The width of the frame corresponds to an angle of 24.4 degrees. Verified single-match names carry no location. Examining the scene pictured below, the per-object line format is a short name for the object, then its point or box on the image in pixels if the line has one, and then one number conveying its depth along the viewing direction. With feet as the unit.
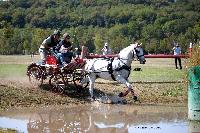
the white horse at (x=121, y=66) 59.57
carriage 63.00
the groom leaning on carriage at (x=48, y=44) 65.46
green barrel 45.83
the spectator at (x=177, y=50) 110.09
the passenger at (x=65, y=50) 63.36
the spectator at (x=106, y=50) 121.80
